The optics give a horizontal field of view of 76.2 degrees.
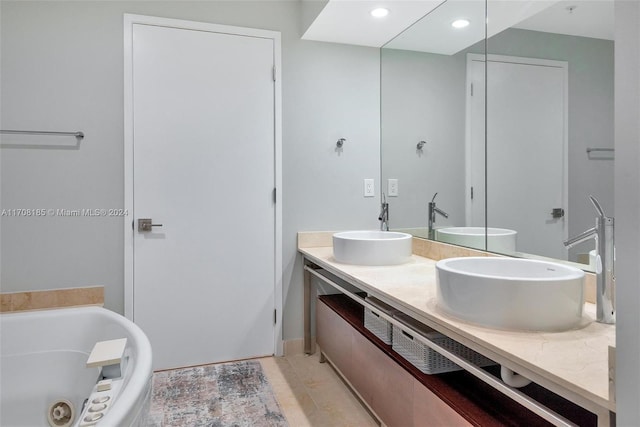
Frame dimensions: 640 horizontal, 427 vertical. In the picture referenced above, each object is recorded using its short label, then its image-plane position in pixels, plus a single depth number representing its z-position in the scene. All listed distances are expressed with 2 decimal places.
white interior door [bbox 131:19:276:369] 2.36
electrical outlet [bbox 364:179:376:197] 2.83
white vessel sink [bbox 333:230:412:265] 2.07
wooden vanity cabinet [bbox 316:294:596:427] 1.17
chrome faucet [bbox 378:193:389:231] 2.78
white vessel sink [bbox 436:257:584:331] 1.07
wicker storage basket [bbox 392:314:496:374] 1.38
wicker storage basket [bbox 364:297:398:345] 1.70
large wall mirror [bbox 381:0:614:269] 1.39
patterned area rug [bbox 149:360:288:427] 1.92
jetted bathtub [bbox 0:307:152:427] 1.75
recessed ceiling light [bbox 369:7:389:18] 2.23
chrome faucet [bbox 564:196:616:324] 1.13
